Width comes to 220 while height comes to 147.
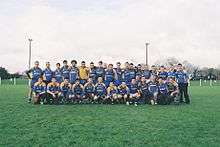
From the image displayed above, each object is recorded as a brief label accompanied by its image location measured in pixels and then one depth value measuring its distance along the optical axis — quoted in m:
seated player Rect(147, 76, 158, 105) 17.42
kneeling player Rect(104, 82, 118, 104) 17.30
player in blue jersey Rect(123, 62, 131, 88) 17.81
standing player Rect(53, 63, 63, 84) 17.56
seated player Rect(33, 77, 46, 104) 16.95
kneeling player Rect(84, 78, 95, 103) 17.36
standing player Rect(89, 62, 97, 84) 17.86
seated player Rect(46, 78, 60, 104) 16.98
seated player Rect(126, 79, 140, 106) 17.23
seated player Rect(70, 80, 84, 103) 17.30
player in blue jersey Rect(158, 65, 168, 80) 18.41
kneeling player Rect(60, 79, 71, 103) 17.17
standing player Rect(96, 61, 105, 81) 17.94
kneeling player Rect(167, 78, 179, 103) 17.89
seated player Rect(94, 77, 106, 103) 17.36
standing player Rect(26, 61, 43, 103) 17.61
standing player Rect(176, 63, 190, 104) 18.47
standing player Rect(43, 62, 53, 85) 17.59
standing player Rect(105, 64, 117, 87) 17.80
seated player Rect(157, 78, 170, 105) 17.35
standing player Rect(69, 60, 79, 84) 17.53
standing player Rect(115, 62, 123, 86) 17.90
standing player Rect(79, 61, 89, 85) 17.69
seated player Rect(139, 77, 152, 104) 17.48
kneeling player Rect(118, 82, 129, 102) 17.36
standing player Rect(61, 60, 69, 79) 17.57
